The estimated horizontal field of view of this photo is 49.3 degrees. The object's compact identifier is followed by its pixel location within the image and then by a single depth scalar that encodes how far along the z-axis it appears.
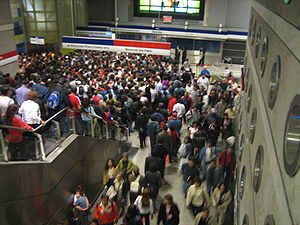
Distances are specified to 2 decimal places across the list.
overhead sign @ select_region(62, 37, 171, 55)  14.48
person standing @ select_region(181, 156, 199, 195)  7.06
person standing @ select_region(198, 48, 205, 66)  24.06
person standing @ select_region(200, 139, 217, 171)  7.35
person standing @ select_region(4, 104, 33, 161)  5.32
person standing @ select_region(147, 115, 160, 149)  9.19
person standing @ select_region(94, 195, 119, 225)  6.14
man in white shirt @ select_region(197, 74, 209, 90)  14.21
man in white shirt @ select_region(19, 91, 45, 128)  6.08
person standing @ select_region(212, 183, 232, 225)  6.20
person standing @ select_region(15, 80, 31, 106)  7.01
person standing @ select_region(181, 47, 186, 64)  23.40
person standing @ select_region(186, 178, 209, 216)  6.43
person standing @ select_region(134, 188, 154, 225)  5.93
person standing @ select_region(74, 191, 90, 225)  6.92
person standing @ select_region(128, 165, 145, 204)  6.55
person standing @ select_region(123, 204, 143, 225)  5.69
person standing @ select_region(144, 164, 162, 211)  6.73
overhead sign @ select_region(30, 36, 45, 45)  16.73
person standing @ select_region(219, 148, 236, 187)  7.38
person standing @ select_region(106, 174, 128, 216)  6.79
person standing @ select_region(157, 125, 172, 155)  8.43
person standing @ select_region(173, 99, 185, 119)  10.48
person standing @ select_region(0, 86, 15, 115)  6.05
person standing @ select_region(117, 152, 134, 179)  7.28
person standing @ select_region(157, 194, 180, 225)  5.72
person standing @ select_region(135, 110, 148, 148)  9.93
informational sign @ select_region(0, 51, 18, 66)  11.71
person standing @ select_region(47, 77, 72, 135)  7.20
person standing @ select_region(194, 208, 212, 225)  5.63
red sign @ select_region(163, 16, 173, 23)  26.80
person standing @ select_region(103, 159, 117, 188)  7.28
